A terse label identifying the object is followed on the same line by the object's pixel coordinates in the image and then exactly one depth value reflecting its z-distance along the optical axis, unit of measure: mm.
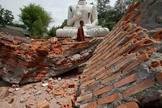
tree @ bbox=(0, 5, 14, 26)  10396
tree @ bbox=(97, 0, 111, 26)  19897
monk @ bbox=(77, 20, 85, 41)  4602
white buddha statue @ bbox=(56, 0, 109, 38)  6792
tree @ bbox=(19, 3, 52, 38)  17397
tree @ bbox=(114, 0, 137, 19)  19906
